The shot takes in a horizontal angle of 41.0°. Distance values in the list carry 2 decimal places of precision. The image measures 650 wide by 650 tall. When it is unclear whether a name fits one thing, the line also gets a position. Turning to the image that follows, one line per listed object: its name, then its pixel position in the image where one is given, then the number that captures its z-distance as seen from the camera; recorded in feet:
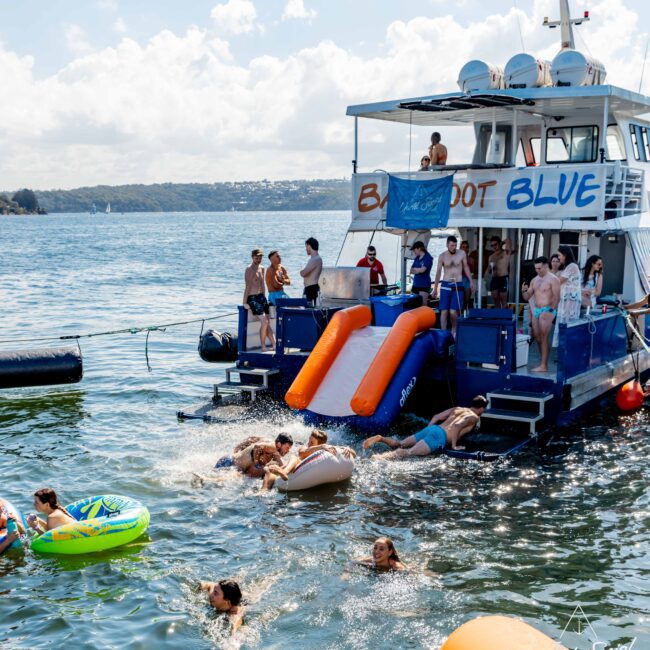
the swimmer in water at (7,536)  37.29
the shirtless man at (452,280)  55.11
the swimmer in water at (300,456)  43.73
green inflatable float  37.40
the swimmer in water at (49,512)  38.37
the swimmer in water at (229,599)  31.37
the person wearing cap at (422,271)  59.62
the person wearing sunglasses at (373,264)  64.08
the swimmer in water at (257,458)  44.55
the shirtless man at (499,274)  60.75
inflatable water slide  49.93
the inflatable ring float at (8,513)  37.31
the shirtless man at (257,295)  58.18
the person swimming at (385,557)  34.17
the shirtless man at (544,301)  50.75
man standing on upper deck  63.36
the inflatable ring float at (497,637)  21.40
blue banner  58.29
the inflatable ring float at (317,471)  43.14
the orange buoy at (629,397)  56.39
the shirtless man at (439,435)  47.03
